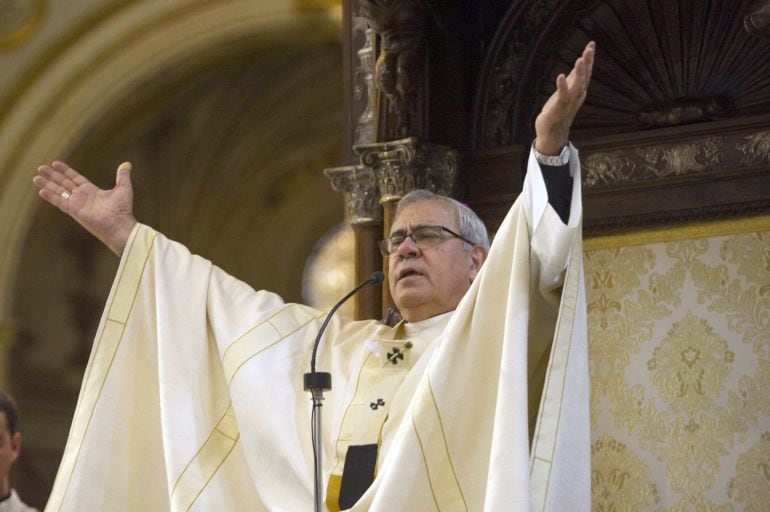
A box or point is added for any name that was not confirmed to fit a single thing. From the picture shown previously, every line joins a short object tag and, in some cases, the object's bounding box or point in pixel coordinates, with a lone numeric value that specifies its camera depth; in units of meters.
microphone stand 7.59
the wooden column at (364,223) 12.18
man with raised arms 7.77
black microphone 7.64
